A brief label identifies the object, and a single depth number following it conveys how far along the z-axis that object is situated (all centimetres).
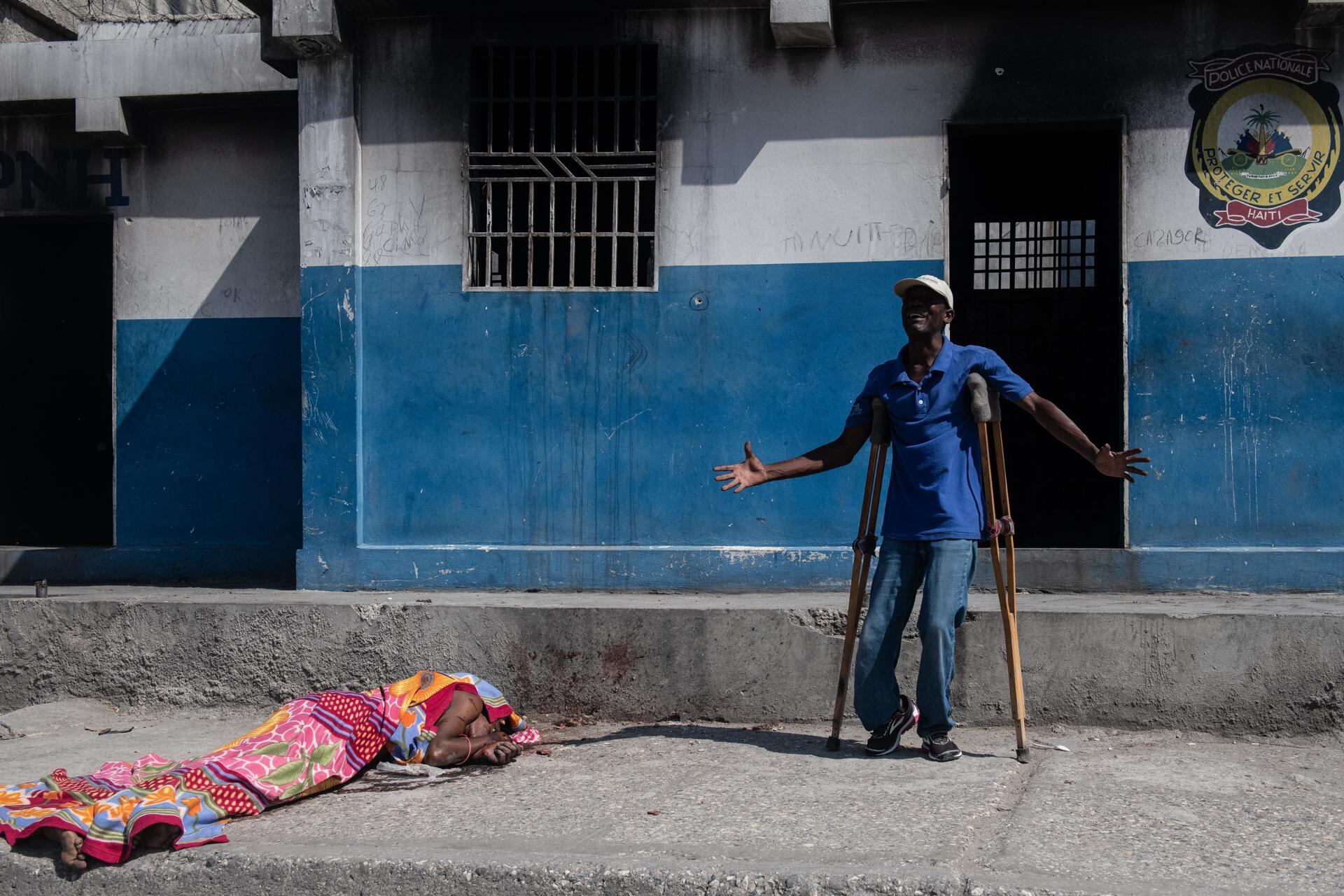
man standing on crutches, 492
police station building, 642
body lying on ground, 414
